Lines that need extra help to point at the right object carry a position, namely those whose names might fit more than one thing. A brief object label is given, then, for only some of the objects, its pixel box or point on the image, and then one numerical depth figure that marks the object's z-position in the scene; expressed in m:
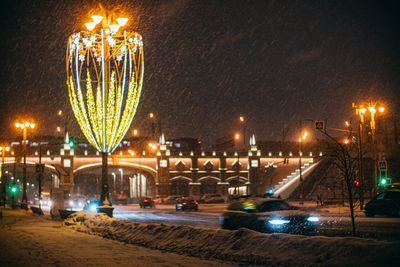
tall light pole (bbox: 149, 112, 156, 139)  72.88
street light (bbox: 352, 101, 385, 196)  35.38
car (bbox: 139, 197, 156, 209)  55.91
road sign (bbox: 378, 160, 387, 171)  33.19
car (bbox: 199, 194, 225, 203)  64.69
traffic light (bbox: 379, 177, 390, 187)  34.59
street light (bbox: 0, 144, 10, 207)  59.75
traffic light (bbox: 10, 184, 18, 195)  50.14
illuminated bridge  79.19
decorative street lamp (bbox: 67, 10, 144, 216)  22.81
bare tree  12.72
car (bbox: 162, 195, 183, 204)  66.44
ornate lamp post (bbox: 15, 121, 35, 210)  45.13
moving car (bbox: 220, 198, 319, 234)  14.66
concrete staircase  68.14
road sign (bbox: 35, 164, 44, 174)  32.59
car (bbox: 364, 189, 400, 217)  25.23
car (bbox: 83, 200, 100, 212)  41.22
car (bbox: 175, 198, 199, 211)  44.94
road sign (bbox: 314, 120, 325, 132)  34.34
